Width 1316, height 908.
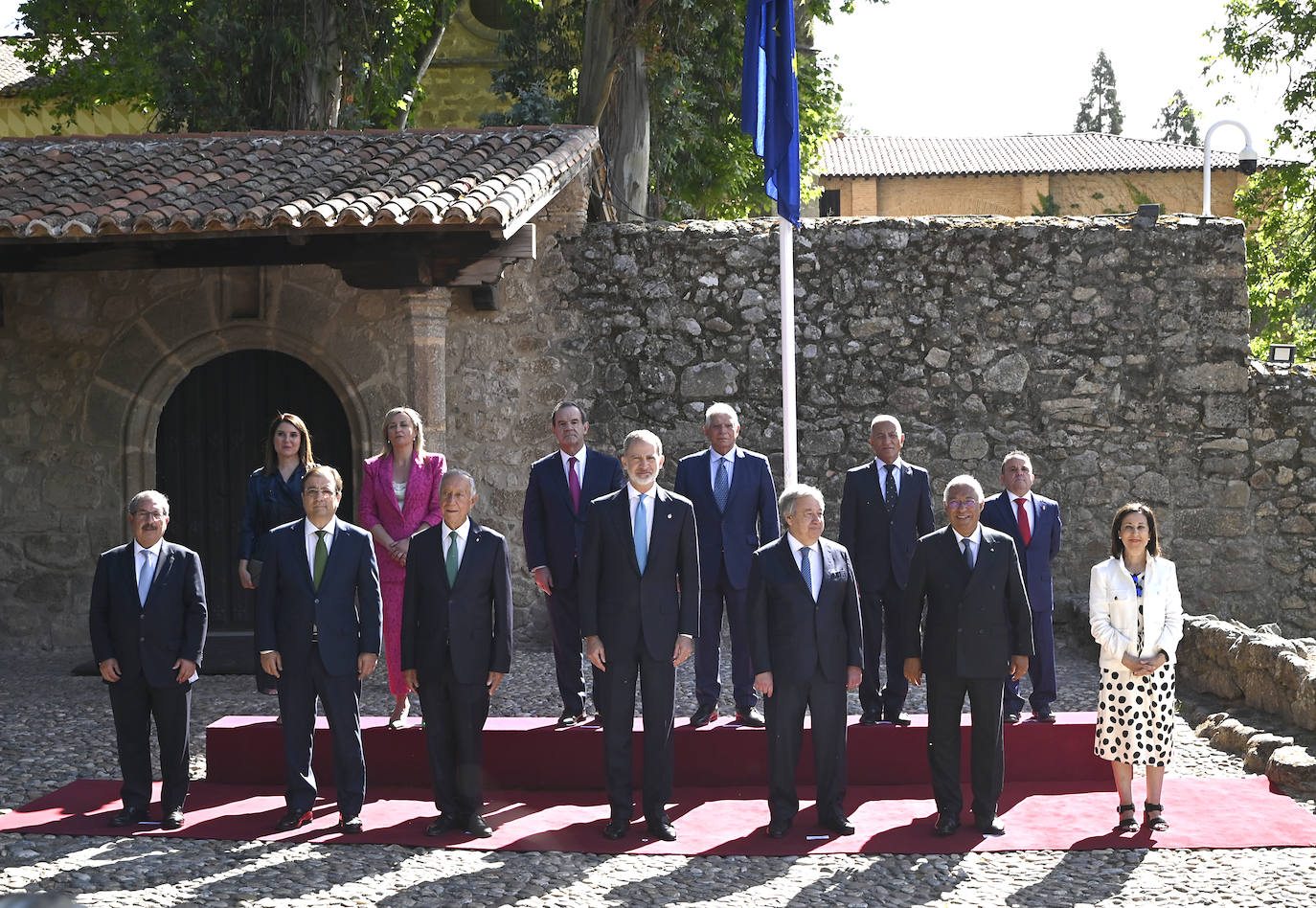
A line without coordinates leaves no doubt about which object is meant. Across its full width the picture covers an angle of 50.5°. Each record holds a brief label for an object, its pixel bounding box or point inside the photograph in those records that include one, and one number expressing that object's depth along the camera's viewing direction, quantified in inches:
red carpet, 203.2
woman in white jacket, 207.8
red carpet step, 234.4
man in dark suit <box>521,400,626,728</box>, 243.1
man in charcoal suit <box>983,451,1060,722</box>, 254.2
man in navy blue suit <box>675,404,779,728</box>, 241.1
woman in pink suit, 251.4
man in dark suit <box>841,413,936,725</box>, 247.8
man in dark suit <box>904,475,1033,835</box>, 208.5
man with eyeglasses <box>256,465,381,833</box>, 214.4
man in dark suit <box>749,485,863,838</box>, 207.5
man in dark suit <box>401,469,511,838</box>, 211.5
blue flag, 310.5
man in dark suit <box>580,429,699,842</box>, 211.3
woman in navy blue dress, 273.3
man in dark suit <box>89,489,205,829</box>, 213.9
